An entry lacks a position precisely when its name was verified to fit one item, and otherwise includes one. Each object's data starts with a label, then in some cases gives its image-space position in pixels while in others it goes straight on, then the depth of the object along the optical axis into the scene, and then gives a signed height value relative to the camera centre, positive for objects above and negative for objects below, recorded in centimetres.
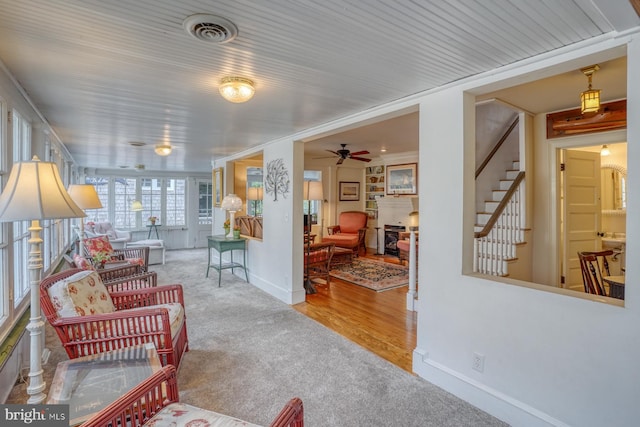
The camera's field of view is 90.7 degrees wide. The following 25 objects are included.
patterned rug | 516 -109
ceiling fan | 573 +114
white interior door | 366 +7
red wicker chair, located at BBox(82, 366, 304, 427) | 114 -79
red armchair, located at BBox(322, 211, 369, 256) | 750 -30
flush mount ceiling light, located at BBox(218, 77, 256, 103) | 225 +91
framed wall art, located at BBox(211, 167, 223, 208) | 658 +59
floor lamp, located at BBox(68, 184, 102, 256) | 339 +20
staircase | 327 -26
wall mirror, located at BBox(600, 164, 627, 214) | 500 +44
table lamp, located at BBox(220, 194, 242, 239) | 534 +16
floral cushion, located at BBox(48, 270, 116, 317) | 210 -57
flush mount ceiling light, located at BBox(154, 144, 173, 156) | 491 +103
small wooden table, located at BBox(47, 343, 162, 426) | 151 -89
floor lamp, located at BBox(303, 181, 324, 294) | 471 +31
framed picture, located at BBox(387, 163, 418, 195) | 709 +84
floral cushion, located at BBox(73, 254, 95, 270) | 305 -49
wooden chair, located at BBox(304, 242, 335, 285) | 490 -72
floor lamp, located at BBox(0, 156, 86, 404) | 152 +3
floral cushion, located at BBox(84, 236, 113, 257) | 445 -45
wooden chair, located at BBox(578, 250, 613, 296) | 279 -53
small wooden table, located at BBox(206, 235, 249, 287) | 523 -51
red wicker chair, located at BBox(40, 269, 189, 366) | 204 -79
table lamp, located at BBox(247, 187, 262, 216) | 617 +42
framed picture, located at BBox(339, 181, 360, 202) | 830 +64
